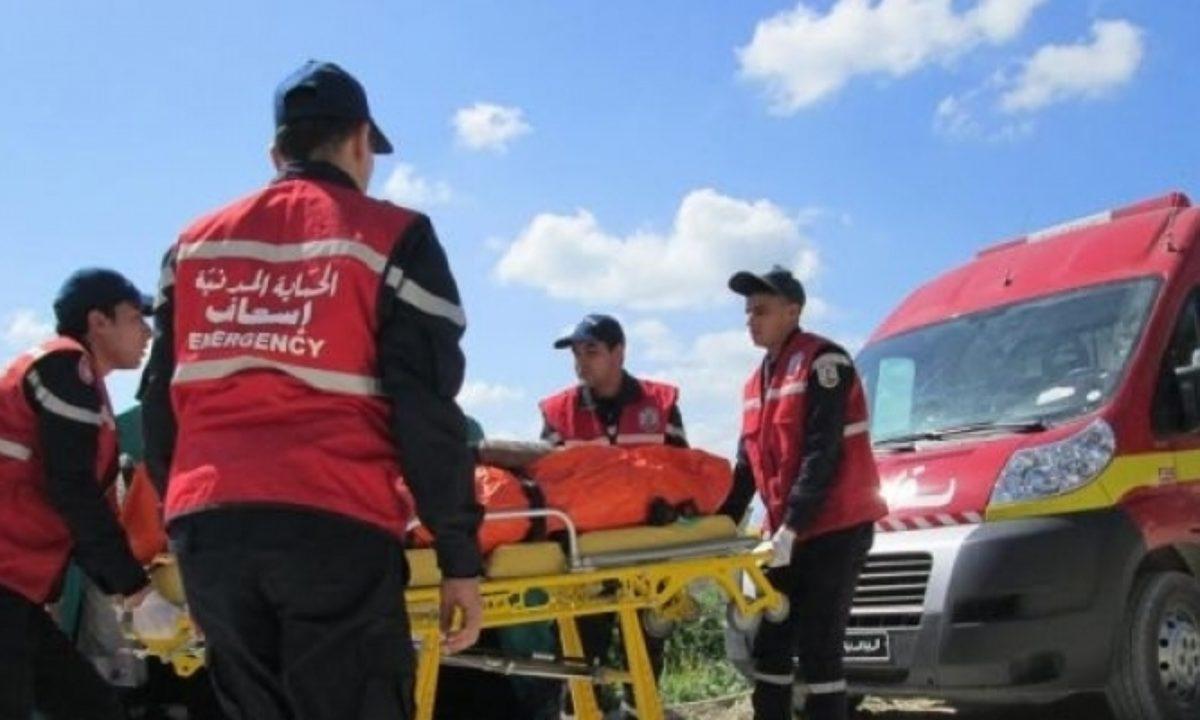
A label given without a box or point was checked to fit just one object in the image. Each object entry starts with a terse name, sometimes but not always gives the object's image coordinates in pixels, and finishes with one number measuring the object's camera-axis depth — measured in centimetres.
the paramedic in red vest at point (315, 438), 264
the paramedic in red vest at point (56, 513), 415
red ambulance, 580
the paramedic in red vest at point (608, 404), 669
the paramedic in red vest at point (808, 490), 529
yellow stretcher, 428
